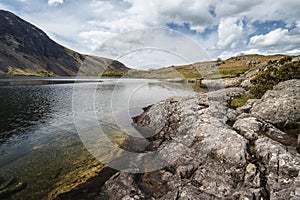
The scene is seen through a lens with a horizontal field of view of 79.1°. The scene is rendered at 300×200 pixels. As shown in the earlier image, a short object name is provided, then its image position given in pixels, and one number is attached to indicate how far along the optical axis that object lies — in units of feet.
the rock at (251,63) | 515.09
